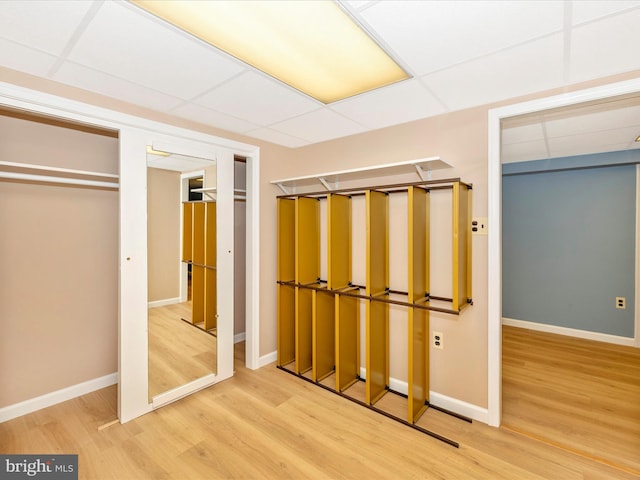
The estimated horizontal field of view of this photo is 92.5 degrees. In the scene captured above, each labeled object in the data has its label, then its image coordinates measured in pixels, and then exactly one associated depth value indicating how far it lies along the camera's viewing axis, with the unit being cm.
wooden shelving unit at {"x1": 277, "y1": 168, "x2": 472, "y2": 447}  231
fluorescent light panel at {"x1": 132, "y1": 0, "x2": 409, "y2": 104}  138
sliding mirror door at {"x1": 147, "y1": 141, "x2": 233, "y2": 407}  254
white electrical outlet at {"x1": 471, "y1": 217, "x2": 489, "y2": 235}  232
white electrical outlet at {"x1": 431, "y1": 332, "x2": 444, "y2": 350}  255
